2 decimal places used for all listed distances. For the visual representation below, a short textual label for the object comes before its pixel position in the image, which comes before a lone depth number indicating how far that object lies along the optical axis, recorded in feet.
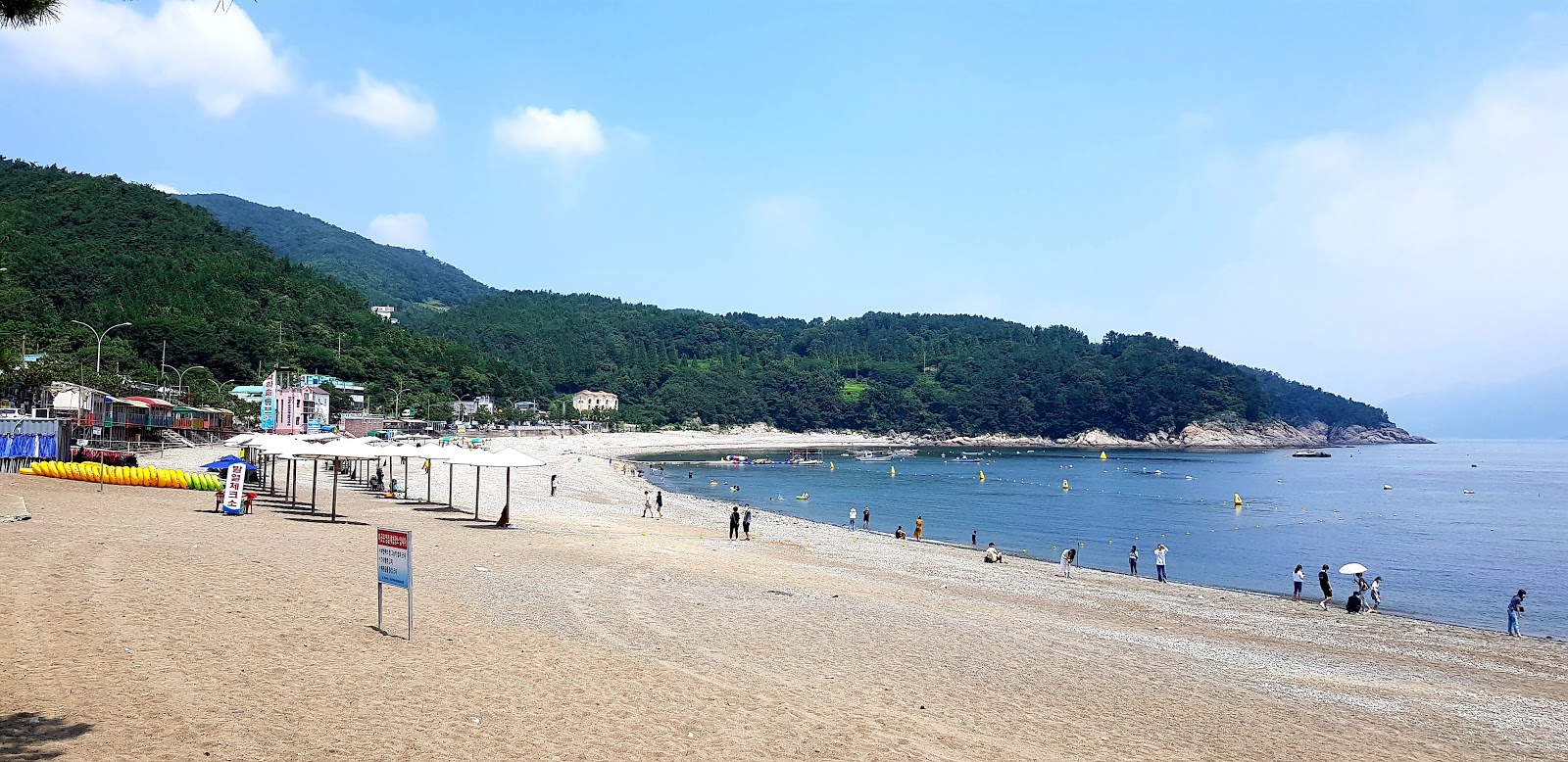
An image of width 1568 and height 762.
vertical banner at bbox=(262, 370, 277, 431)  245.98
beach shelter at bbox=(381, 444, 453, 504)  84.02
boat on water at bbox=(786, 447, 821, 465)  357.20
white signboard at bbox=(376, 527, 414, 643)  34.53
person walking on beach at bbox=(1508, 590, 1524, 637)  74.84
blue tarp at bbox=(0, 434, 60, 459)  119.03
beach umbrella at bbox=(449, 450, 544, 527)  79.77
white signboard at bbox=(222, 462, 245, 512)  73.41
